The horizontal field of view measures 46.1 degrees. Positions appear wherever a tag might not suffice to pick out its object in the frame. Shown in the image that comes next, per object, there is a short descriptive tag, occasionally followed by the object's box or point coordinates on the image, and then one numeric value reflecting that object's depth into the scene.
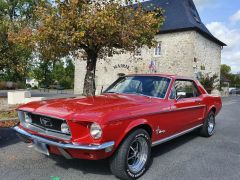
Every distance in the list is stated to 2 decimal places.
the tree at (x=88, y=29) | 10.34
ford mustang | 3.77
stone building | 27.44
